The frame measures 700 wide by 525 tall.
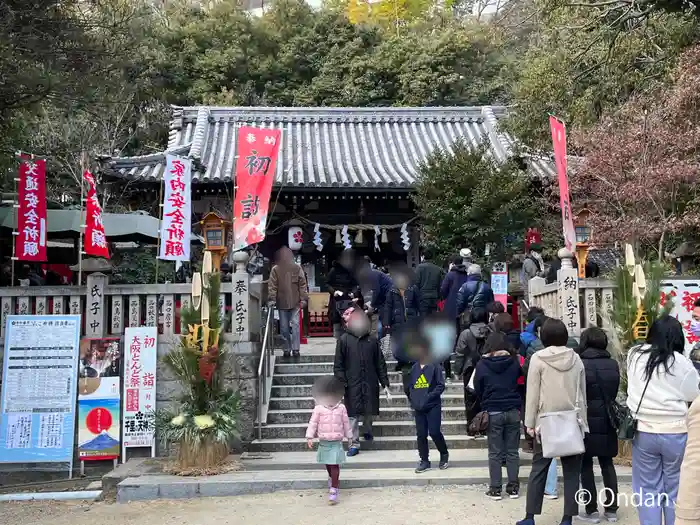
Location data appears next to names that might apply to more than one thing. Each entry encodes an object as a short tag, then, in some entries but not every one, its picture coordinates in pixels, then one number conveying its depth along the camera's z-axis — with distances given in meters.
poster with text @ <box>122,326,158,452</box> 8.33
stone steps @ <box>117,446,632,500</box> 7.00
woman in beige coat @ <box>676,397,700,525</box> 2.54
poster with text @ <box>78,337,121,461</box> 8.28
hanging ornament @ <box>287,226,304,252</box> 15.65
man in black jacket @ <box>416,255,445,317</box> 9.91
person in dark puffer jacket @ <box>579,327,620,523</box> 5.51
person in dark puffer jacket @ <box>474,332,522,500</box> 6.36
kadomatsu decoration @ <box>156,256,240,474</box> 7.48
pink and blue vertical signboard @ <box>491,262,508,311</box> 12.16
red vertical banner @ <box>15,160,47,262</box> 9.71
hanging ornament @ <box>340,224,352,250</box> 15.70
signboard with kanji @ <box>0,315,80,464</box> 8.17
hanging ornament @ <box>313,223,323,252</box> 15.70
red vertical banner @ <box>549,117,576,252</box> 9.60
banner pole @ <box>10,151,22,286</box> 9.75
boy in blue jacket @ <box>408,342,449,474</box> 7.09
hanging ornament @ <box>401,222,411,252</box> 15.95
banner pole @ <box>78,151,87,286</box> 9.04
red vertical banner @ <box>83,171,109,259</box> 8.96
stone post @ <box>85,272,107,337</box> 8.52
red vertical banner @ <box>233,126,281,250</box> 10.14
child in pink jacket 6.53
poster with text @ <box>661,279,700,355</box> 9.09
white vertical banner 9.04
